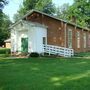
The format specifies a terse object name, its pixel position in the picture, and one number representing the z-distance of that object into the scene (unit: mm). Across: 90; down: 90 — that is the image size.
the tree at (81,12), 25458
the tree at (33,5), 26735
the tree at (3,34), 27702
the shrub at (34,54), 11729
